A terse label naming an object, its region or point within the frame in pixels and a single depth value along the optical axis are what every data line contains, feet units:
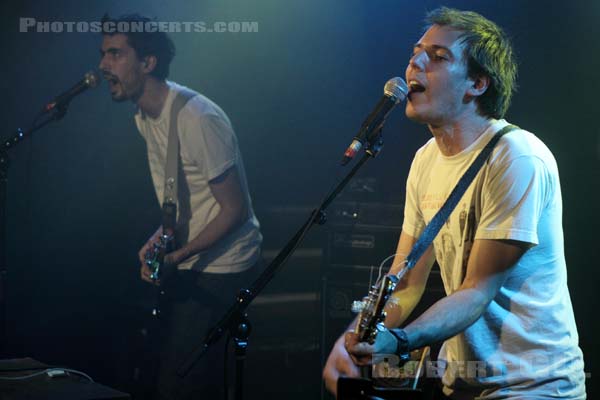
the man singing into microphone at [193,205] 15.34
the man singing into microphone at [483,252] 7.19
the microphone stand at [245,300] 8.64
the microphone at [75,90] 15.87
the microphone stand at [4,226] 15.64
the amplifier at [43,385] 8.71
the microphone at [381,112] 8.52
